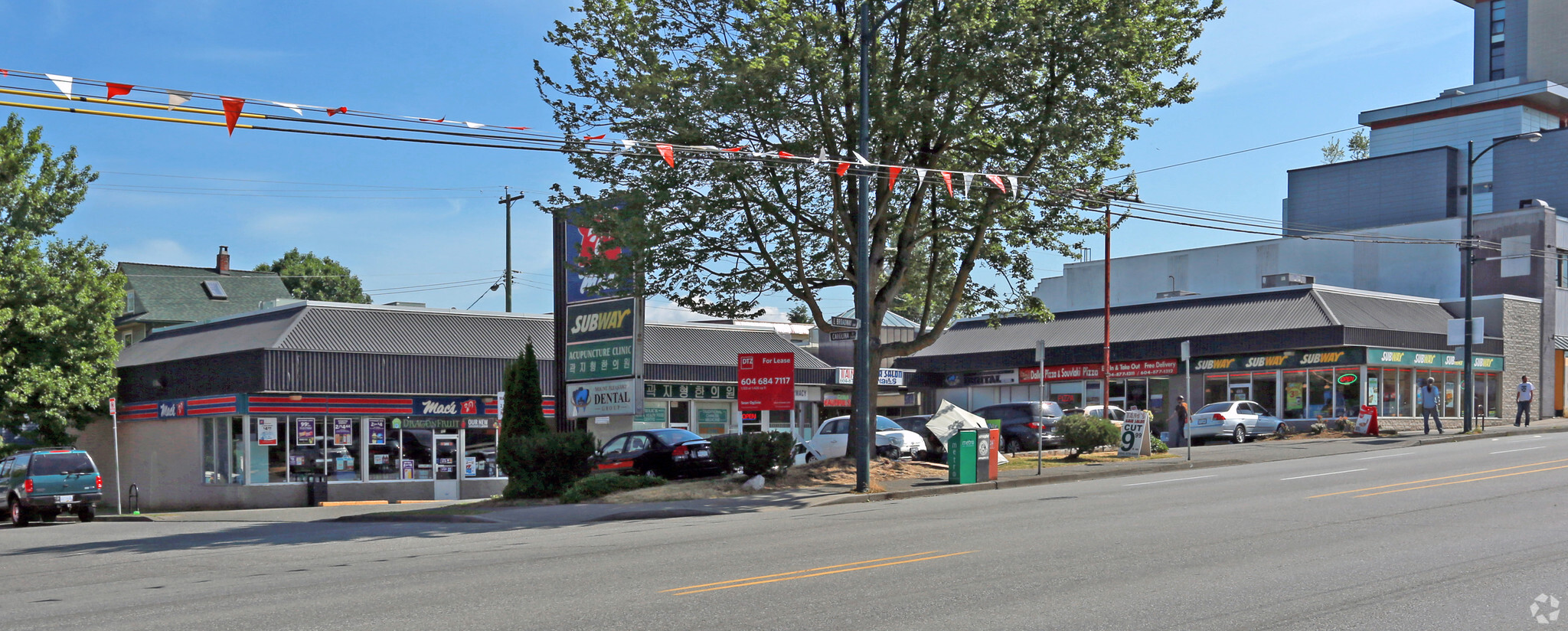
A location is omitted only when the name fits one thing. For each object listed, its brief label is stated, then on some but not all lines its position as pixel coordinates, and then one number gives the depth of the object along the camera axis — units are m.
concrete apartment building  43.16
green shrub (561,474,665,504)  22.16
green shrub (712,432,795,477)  23.14
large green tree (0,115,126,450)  32.22
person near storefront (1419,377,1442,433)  35.78
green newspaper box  22.25
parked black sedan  25.42
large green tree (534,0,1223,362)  21.06
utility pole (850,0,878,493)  20.61
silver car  37.69
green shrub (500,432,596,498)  22.92
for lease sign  25.52
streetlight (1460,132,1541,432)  34.56
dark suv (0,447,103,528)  26.97
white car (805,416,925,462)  30.09
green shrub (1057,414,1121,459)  27.45
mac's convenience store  33.06
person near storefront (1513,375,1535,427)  37.44
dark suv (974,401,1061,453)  34.75
